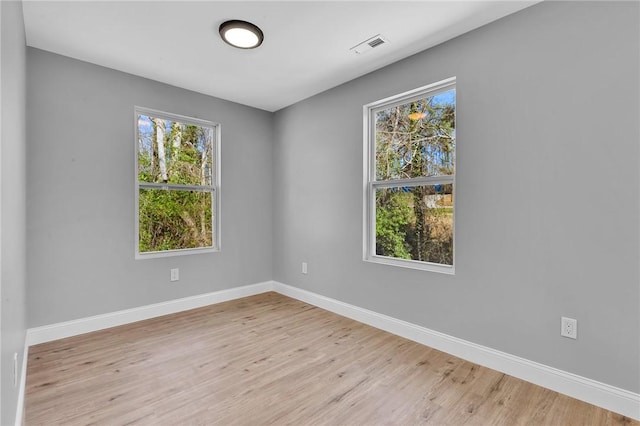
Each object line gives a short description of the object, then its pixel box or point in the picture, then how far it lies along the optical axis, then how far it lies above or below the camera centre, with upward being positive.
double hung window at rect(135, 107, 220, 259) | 3.33 +0.35
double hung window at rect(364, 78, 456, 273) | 2.65 +0.33
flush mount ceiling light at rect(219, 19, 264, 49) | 2.32 +1.40
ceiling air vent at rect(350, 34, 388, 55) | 2.52 +1.41
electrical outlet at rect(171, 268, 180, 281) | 3.47 -0.65
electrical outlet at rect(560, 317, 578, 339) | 1.95 -0.73
